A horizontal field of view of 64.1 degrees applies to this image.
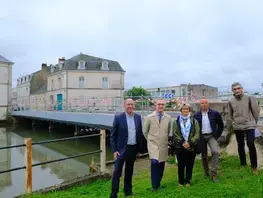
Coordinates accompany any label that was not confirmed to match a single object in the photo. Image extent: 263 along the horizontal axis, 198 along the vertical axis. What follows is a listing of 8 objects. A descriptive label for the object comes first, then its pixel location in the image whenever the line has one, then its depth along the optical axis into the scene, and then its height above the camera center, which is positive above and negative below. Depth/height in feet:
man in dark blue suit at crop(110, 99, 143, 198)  10.26 -1.89
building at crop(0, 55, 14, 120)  89.83 +6.94
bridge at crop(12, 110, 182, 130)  33.34 -3.40
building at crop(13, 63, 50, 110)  123.39 +11.78
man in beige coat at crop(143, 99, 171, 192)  10.61 -1.81
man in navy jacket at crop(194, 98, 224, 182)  11.38 -1.42
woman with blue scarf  10.53 -1.76
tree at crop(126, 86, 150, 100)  133.75 +6.17
